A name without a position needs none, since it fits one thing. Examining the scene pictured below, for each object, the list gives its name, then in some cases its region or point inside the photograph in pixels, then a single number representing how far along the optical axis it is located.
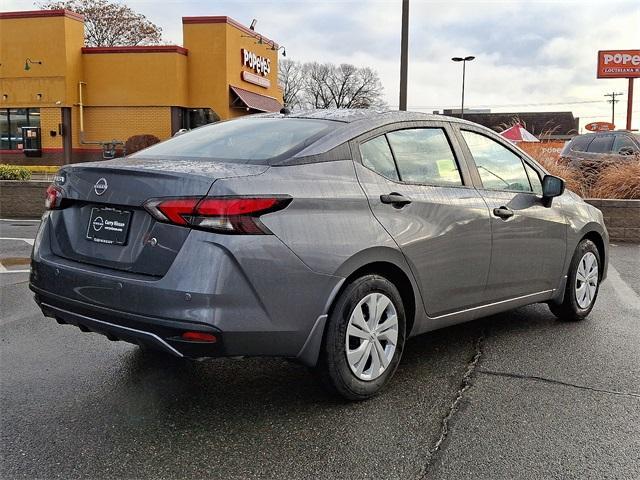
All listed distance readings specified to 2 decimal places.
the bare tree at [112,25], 44.28
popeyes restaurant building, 27.58
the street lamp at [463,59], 49.55
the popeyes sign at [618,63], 42.38
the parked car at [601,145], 13.24
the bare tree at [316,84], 84.06
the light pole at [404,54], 13.54
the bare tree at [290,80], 83.88
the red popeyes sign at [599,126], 35.81
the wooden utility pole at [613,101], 79.31
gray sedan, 2.88
